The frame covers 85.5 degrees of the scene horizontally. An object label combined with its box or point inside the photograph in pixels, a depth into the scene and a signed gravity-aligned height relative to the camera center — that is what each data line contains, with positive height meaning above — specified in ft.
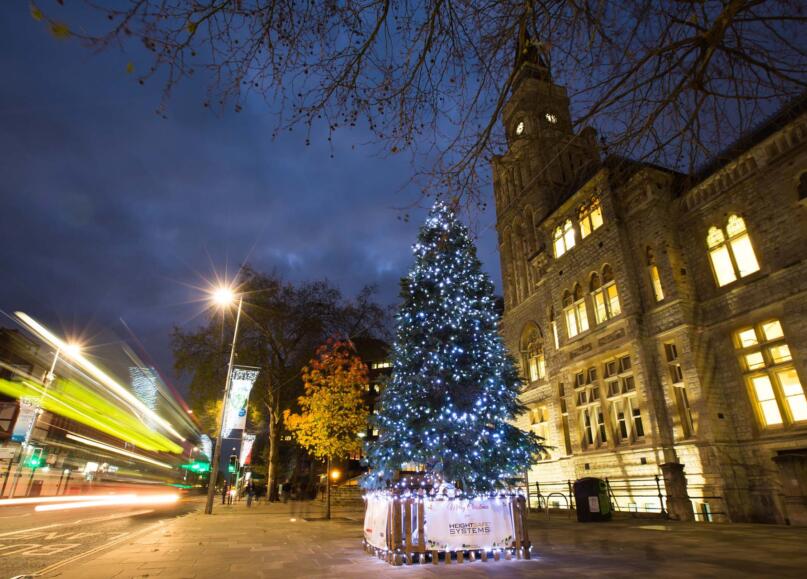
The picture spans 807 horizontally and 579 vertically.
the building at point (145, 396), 150.54 +26.75
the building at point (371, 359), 201.46 +57.89
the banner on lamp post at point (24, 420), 81.56 +9.76
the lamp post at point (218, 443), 61.88 +4.63
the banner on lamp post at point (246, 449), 84.72 +5.21
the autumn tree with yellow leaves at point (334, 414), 67.26 +9.17
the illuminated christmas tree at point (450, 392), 35.09 +6.77
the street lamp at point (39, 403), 80.07 +13.03
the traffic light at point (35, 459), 84.02 +2.90
